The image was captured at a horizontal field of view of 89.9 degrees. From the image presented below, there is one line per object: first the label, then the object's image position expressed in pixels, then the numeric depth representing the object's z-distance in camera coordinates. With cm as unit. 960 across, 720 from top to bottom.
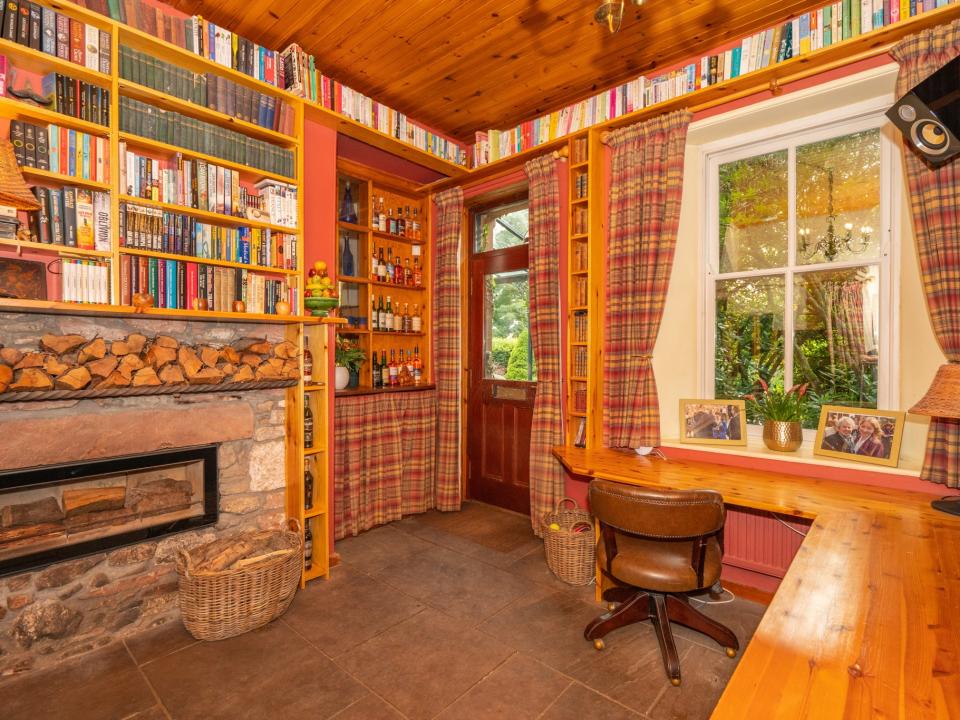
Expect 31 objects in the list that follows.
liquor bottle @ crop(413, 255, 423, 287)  420
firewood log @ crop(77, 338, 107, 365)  207
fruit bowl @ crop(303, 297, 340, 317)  269
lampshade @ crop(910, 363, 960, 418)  181
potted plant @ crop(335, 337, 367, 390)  349
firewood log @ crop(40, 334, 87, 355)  200
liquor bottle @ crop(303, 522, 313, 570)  278
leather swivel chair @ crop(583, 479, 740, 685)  187
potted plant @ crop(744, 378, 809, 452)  258
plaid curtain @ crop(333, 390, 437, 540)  344
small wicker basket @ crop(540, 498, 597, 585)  273
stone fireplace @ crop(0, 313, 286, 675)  199
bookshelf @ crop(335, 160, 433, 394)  375
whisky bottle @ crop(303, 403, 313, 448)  282
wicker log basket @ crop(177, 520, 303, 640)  216
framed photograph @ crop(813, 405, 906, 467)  232
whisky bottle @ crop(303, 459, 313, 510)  285
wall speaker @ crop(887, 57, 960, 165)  197
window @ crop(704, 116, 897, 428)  253
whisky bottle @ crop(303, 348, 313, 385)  281
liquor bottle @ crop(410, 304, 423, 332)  418
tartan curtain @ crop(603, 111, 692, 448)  284
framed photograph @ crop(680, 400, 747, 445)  280
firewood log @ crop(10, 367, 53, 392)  189
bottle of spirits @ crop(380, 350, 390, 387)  394
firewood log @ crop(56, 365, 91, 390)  199
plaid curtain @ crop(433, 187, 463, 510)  400
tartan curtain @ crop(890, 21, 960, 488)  207
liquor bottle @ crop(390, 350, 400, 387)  398
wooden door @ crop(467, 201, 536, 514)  390
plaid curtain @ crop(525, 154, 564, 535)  339
